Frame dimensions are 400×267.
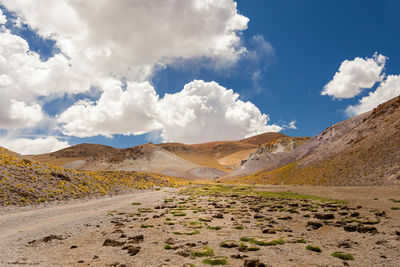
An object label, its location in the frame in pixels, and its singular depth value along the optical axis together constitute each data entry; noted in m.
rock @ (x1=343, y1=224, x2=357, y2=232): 16.15
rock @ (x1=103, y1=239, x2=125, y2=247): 13.34
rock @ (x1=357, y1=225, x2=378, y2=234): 15.50
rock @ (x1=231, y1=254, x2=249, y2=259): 11.08
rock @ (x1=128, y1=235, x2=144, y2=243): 13.97
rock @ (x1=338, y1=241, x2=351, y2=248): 12.94
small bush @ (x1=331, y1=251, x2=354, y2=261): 10.91
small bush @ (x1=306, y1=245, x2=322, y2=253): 12.08
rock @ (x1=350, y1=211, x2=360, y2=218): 21.80
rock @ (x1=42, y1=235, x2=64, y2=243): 14.91
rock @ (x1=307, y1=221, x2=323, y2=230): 17.47
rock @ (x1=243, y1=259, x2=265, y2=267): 9.91
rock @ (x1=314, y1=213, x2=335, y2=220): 20.52
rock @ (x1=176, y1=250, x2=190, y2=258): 11.57
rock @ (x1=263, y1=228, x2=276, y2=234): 16.08
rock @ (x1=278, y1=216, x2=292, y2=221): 21.50
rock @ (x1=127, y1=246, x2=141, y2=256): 11.82
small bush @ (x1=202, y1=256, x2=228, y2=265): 10.41
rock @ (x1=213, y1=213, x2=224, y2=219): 22.14
